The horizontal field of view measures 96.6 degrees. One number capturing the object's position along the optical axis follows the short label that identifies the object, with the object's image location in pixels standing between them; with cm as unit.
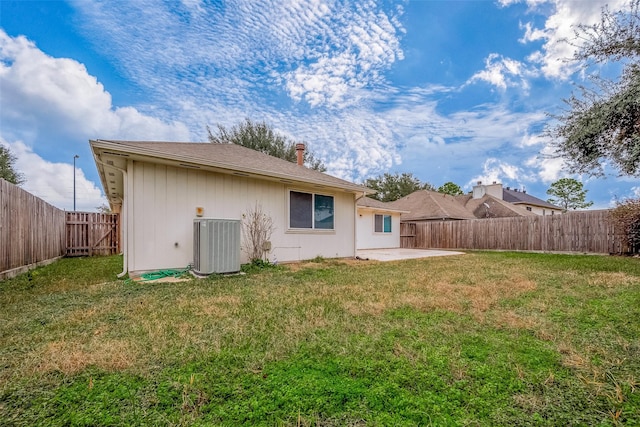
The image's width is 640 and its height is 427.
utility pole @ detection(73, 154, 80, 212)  2152
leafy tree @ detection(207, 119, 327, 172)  2089
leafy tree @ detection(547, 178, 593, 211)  3722
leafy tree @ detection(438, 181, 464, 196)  3937
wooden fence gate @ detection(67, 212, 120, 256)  1066
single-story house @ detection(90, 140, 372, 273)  579
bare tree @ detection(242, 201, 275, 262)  733
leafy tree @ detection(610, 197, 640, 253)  1020
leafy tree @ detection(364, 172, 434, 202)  3272
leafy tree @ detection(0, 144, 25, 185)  1886
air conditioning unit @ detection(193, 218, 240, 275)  568
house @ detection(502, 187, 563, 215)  2965
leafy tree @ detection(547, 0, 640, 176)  639
